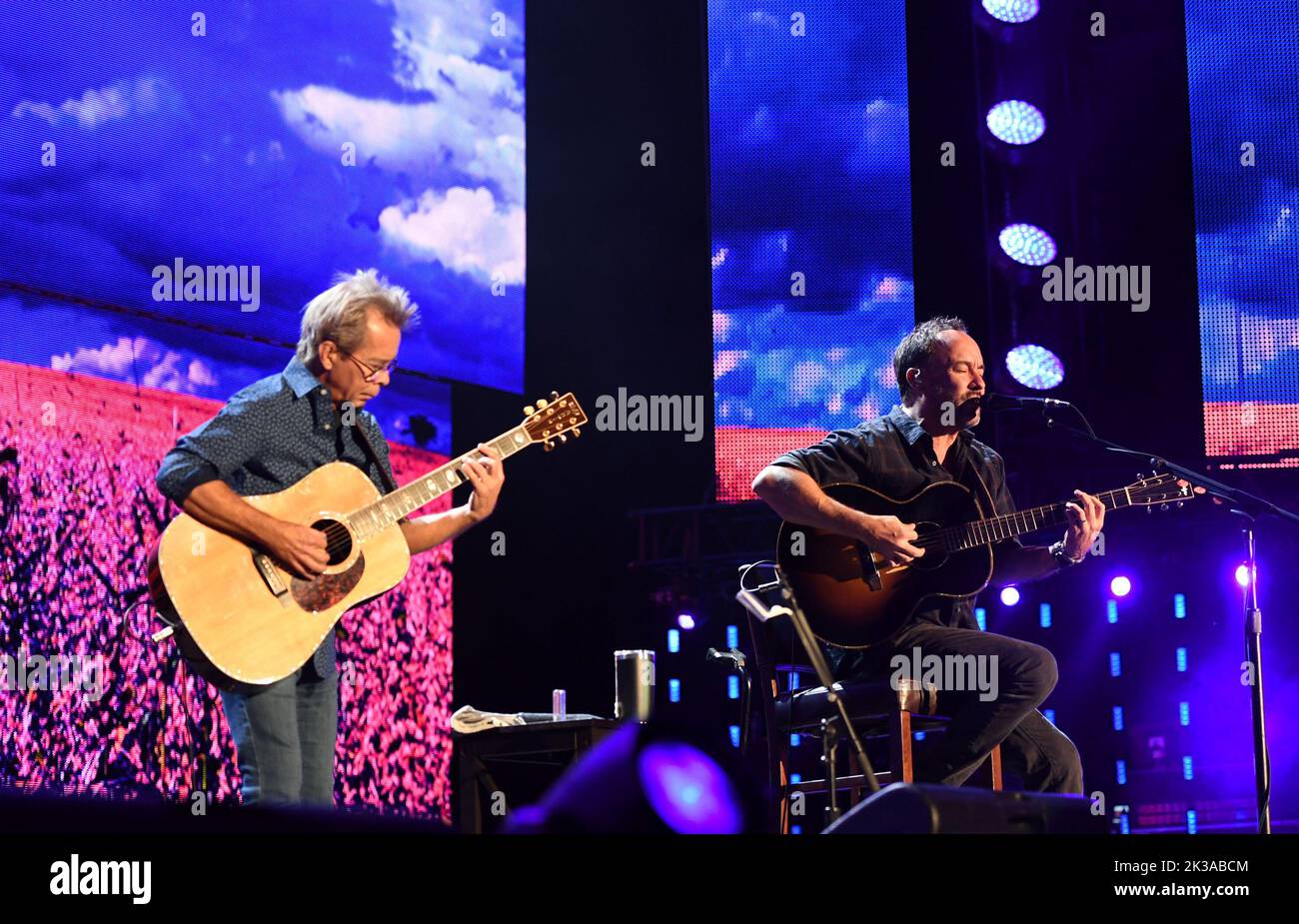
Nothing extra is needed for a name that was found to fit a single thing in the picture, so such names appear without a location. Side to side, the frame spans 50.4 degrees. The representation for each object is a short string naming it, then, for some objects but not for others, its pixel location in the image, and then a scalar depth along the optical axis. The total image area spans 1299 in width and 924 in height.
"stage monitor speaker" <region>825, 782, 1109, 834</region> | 2.59
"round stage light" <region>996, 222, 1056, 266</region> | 6.36
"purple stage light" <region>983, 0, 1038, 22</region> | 6.33
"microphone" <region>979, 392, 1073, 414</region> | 4.41
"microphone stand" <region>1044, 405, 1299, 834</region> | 4.11
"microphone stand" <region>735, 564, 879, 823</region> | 3.06
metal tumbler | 4.64
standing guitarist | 3.45
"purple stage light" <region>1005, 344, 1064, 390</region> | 6.32
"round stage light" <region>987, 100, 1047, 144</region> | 6.39
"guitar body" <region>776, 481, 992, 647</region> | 4.29
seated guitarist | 4.09
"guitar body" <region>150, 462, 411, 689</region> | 3.46
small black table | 4.29
